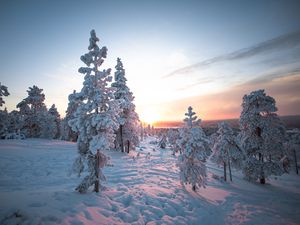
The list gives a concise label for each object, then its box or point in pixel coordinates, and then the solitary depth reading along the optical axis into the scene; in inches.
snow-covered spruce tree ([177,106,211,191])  675.4
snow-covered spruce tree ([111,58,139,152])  1333.7
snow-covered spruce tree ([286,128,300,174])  1831.7
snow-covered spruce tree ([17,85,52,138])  1696.6
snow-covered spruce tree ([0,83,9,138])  1395.8
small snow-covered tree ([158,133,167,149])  3053.6
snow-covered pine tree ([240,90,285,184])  869.8
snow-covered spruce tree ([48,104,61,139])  2368.4
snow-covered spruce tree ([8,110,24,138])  1802.7
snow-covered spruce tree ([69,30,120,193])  439.5
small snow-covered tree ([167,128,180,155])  2947.6
